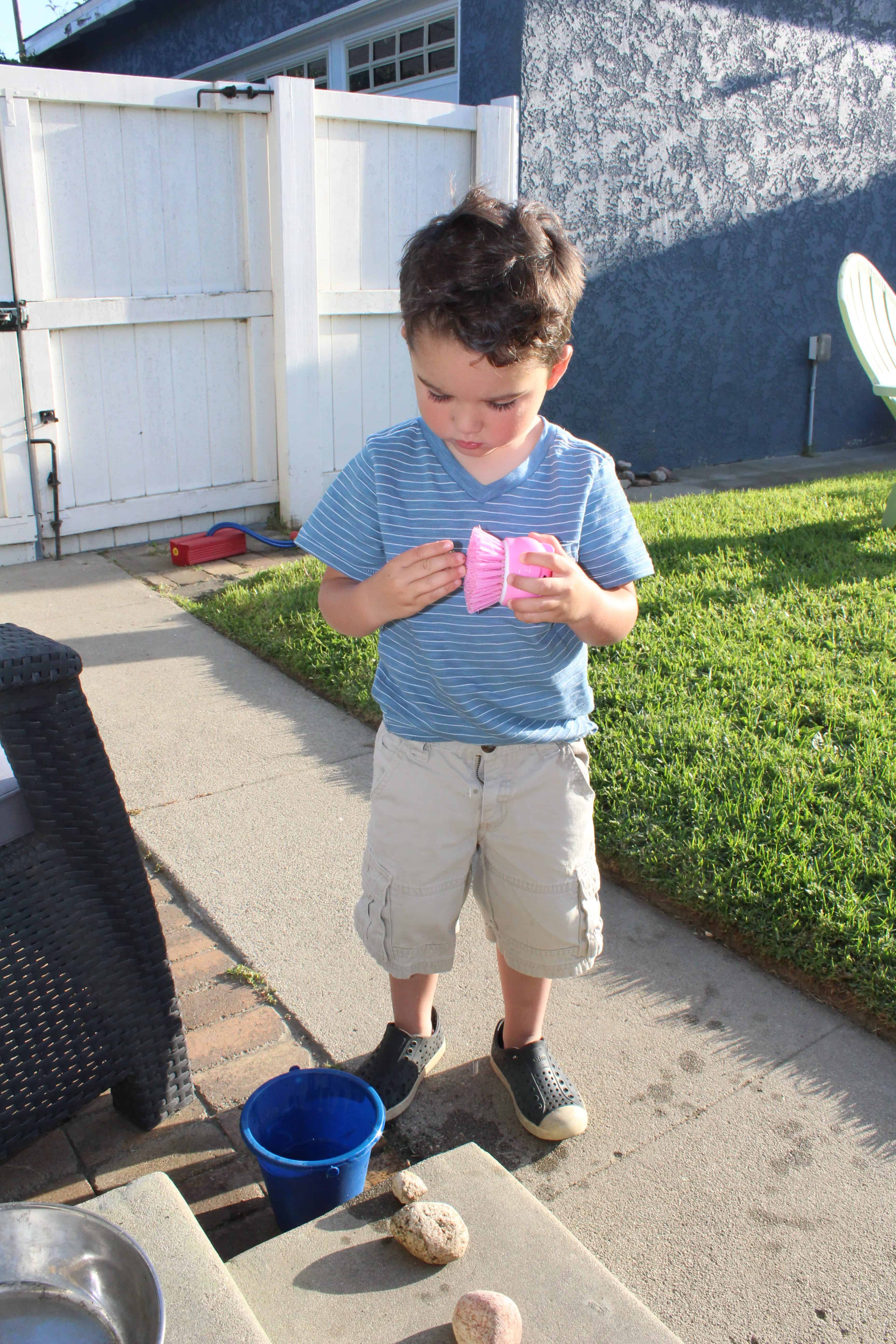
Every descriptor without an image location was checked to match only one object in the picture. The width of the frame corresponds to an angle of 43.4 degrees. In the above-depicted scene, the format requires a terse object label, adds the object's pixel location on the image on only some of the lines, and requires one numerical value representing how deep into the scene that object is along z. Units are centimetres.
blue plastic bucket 168
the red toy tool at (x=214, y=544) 532
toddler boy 163
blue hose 538
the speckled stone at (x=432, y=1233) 155
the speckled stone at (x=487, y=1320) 138
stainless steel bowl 125
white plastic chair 584
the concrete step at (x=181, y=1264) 136
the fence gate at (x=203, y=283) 498
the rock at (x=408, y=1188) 167
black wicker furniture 169
